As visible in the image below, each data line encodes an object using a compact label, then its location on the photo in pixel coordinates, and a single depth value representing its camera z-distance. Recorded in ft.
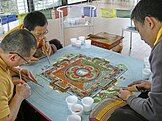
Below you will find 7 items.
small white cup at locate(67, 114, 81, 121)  4.91
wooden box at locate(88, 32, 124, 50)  9.59
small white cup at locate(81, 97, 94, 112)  5.22
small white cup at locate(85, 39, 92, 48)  8.61
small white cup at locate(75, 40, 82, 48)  8.58
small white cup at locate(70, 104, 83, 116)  5.10
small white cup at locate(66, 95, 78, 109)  5.32
